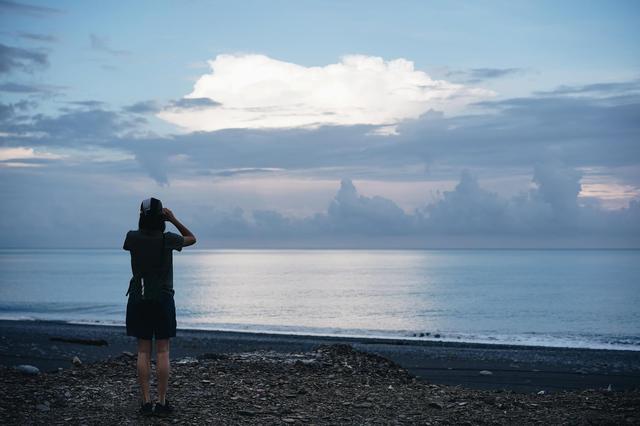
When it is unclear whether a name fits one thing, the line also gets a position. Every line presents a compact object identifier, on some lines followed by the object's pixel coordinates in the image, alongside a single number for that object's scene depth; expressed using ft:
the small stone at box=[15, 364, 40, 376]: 40.68
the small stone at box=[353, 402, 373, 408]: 34.30
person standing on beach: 27.96
